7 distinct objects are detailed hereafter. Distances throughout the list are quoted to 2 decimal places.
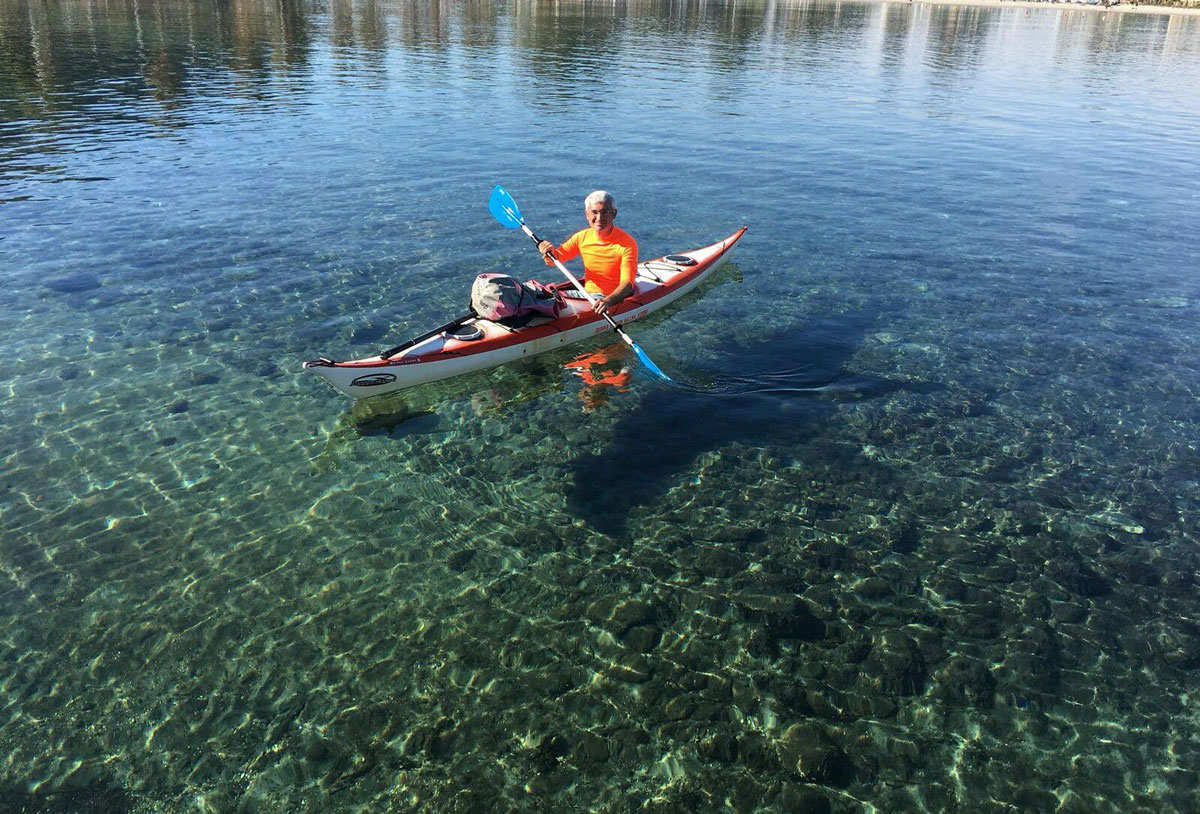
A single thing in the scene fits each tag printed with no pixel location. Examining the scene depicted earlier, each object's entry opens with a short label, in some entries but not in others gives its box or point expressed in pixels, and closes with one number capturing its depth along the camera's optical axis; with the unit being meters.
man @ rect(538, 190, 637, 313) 11.95
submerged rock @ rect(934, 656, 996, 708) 6.76
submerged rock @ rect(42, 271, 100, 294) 14.11
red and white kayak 10.39
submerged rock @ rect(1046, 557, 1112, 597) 7.93
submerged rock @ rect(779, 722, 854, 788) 6.06
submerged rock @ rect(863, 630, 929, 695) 6.86
